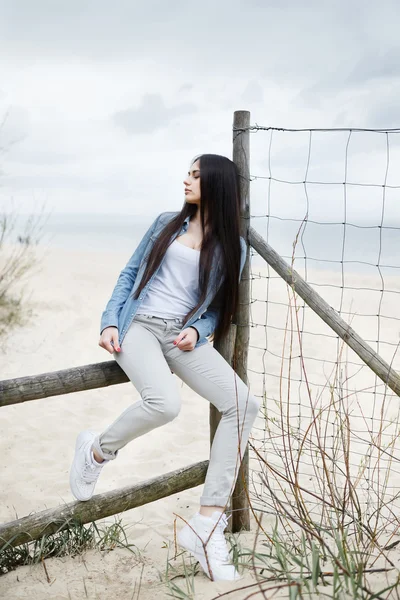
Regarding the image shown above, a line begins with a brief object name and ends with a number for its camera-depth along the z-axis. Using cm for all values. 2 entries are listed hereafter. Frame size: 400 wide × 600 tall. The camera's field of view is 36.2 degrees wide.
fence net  298
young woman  268
